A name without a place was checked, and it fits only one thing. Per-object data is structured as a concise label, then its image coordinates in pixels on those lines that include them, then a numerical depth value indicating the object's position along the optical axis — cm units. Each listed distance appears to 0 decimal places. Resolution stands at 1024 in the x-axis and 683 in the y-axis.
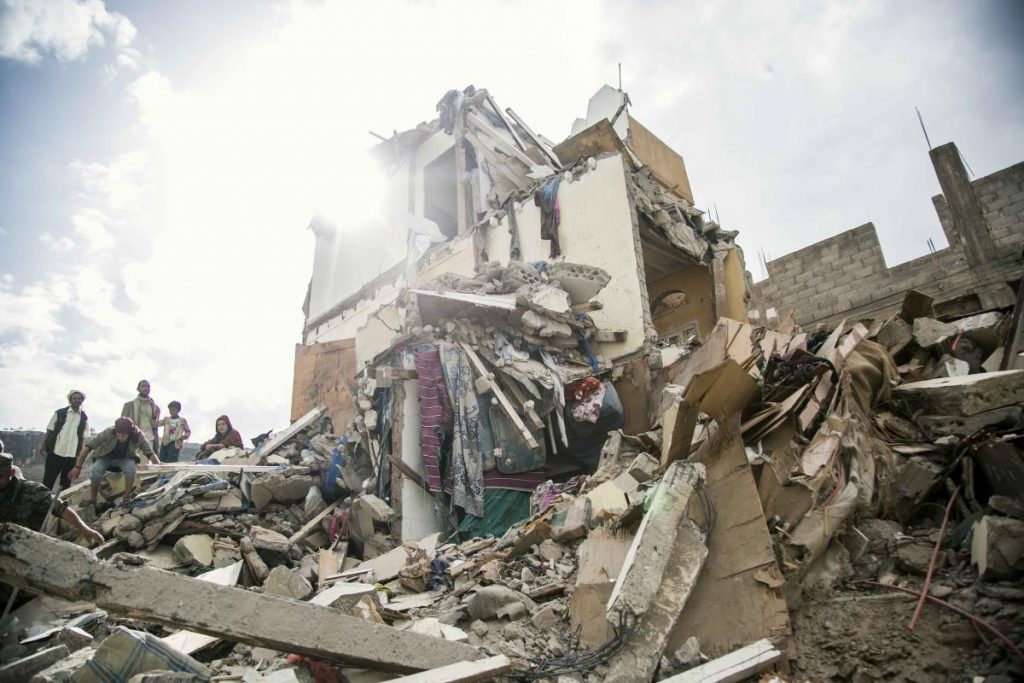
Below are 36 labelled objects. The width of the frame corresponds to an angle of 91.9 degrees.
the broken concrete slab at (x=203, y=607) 194
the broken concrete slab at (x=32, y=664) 227
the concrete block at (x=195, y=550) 523
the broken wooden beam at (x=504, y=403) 586
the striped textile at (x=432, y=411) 619
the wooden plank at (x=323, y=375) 1071
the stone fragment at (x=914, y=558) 254
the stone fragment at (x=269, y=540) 530
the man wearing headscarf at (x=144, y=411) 787
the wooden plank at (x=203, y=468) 711
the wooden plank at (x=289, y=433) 855
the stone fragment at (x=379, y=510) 579
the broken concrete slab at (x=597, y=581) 273
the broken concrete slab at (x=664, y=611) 238
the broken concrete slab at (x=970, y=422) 340
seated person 922
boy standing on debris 872
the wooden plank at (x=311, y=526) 586
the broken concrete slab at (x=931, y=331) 514
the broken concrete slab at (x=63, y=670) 221
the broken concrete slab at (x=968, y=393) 354
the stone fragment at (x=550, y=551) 376
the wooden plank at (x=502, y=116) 1420
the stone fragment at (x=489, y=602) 316
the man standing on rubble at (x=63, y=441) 668
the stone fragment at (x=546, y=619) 298
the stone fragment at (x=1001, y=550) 225
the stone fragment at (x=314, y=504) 654
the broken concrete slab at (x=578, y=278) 729
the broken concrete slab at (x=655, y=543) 250
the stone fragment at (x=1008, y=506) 243
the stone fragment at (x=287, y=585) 355
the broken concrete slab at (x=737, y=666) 221
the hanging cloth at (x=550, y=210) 924
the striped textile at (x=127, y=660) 218
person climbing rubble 615
